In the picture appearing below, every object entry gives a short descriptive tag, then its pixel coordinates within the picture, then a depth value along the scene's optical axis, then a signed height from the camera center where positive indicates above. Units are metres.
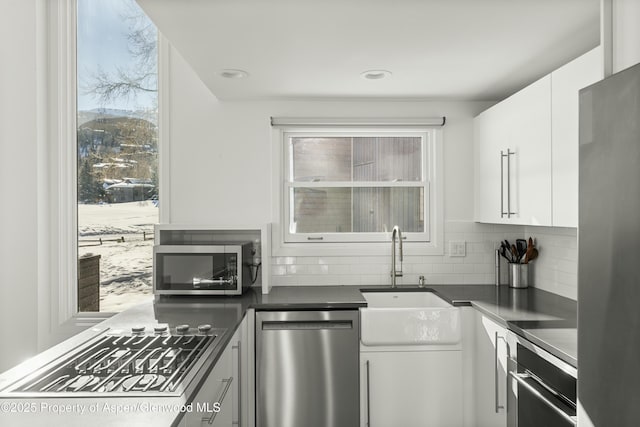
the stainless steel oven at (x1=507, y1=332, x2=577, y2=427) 1.61 -0.71
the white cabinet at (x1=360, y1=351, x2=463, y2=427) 2.55 -1.01
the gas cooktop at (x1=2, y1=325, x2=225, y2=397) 1.25 -0.50
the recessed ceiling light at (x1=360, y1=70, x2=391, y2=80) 2.51 +0.78
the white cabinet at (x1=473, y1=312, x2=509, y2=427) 2.19 -0.83
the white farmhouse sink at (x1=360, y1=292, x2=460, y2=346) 2.54 -0.65
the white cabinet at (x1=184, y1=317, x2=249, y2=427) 1.40 -0.70
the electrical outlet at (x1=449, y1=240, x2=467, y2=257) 3.21 -0.26
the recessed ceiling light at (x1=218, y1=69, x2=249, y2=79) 2.50 +0.77
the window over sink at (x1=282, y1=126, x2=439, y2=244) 3.28 +0.20
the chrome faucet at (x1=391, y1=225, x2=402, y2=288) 3.01 -0.28
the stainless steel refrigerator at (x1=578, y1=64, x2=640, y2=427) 1.04 -0.11
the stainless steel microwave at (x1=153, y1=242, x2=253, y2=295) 2.76 -0.36
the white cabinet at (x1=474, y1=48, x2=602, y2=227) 1.99 +0.31
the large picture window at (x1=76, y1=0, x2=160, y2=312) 3.20 +0.45
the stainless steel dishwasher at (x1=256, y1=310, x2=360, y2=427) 2.52 -0.91
